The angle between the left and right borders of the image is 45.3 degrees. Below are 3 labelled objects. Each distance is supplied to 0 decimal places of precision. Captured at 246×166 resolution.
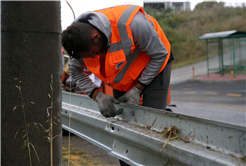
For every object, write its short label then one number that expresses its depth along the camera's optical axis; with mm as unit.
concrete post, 1814
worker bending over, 2557
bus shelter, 20156
